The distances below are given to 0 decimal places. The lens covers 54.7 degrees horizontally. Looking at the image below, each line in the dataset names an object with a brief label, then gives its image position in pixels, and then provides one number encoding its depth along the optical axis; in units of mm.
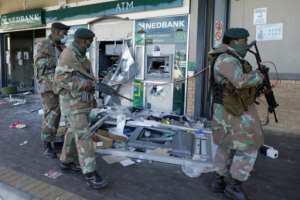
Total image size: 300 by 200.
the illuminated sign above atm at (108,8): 6047
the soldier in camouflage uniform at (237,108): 2562
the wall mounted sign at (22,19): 8430
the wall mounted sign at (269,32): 4938
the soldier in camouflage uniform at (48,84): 3777
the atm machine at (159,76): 6104
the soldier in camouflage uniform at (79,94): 2908
